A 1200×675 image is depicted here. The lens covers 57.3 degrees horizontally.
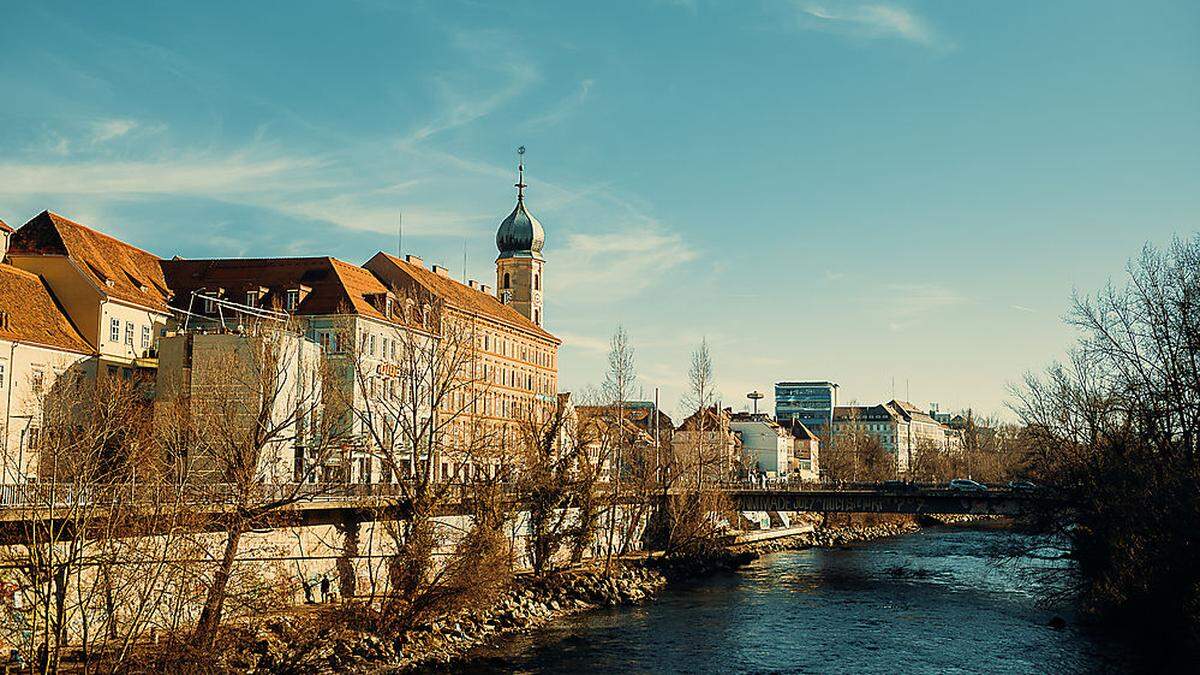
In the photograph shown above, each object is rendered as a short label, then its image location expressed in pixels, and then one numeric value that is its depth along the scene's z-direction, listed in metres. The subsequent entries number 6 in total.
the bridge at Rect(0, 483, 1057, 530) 30.78
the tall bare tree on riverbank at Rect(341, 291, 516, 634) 41.62
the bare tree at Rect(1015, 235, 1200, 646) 36.84
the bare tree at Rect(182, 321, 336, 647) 36.19
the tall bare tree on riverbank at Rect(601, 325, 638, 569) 61.06
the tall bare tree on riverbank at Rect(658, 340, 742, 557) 66.31
